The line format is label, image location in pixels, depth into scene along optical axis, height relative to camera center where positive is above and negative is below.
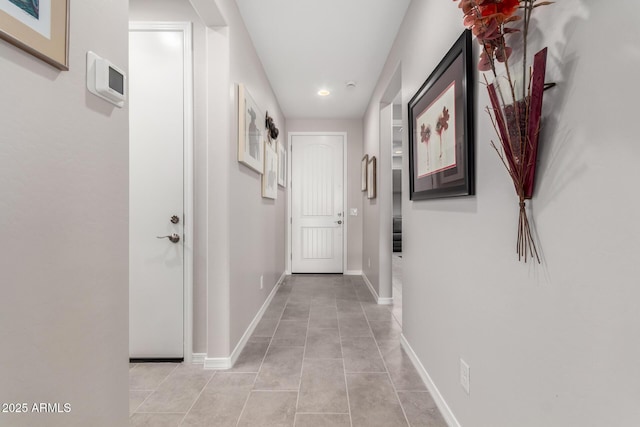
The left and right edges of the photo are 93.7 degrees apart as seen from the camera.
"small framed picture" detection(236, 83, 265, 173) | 2.23 +0.71
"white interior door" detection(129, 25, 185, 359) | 2.10 +0.21
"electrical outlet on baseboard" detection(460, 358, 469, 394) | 1.32 -0.72
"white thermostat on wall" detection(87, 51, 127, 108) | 0.82 +0.39
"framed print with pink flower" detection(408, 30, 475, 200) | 1.30 +0.45
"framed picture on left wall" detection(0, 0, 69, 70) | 0.59 +0.40
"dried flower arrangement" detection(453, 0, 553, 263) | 0.84 +0.35
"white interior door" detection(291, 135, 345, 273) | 5.02 +0.22
